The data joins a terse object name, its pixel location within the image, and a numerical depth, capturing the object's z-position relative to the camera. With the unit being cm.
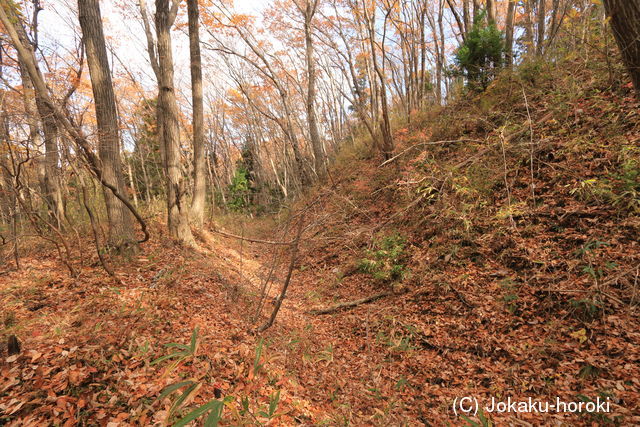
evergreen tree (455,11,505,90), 636
